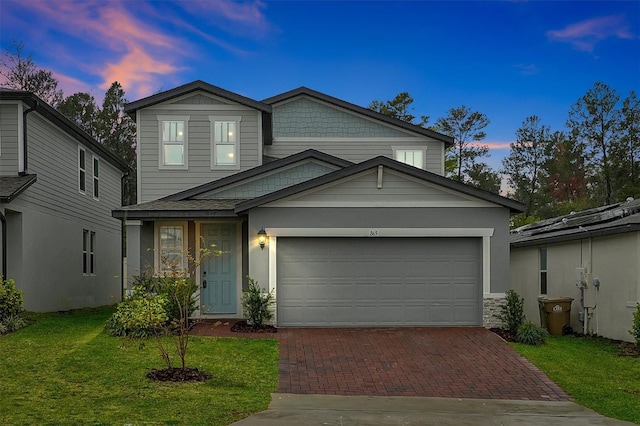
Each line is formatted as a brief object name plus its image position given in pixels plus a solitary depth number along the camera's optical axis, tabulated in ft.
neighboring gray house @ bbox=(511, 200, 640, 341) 41.72
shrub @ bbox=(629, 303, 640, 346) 37.37
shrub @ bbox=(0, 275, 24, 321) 42.50
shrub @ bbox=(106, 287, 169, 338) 33.37
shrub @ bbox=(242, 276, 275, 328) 43.50
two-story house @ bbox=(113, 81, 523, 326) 45.06
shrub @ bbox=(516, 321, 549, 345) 39.78
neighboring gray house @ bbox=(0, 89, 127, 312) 49.65
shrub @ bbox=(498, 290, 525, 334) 43.24
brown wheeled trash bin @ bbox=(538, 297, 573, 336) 47.01
